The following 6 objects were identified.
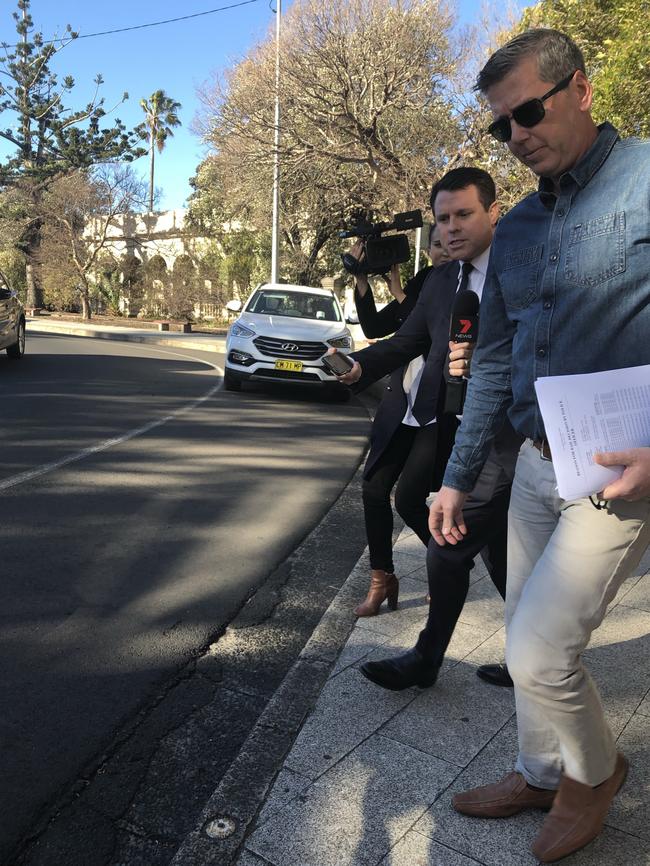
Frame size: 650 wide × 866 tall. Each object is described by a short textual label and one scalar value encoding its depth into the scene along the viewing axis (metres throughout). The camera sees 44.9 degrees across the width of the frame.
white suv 11.26
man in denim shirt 1.87
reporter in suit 2.75
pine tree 40.53
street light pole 19.27
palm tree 69.19
